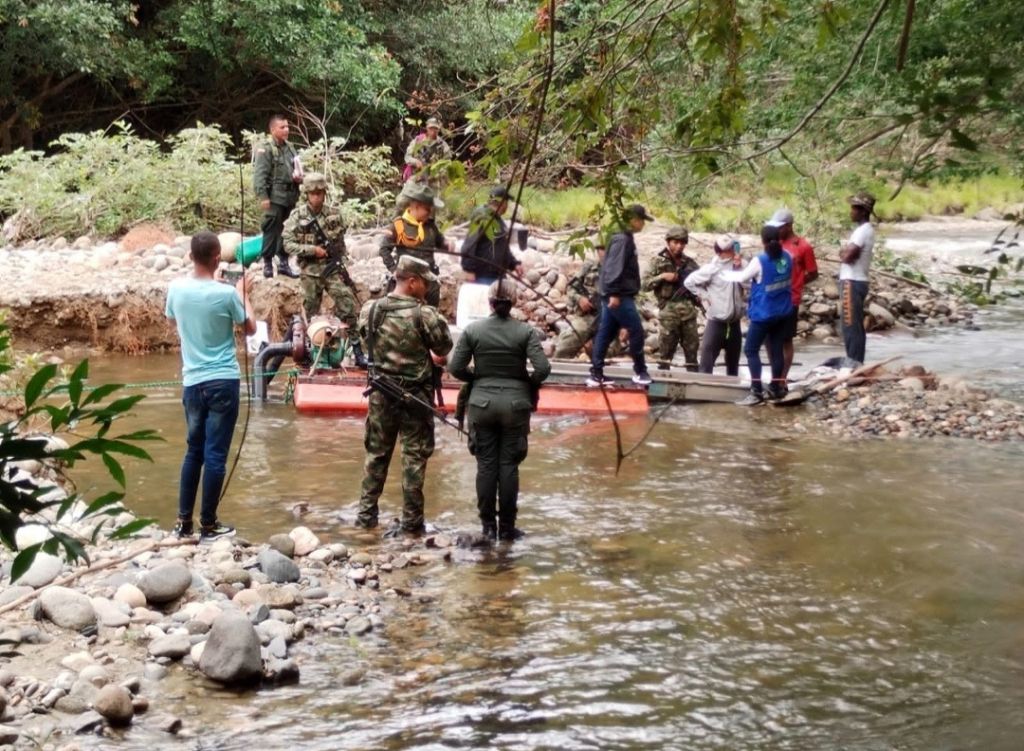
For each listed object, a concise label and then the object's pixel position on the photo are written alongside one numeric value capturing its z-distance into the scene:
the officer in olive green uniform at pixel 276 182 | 14.71
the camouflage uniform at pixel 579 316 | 13.51
